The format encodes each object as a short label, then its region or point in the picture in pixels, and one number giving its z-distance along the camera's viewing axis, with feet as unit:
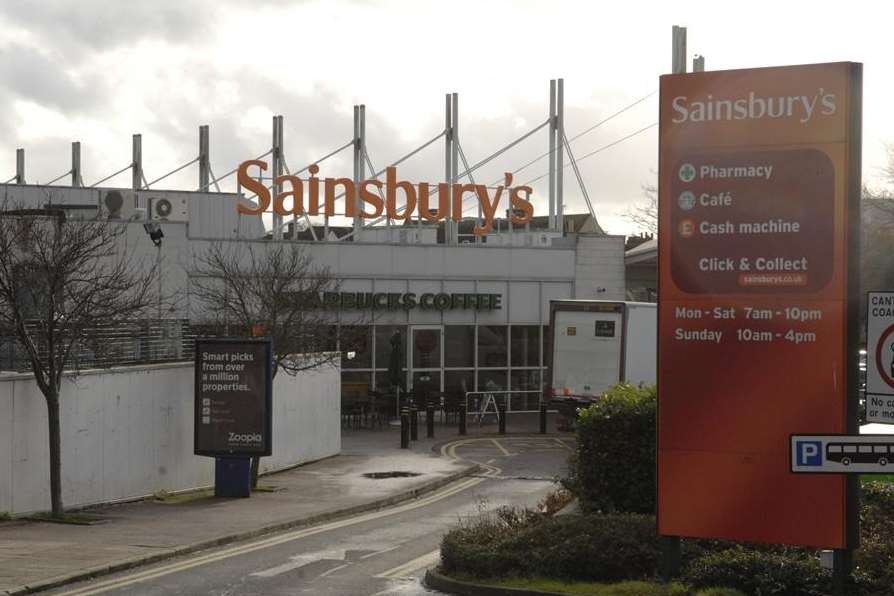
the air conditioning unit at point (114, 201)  122.72
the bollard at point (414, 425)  115.96
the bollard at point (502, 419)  123.65
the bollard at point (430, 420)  118.73
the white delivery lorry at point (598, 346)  110.93
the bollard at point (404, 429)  109.40
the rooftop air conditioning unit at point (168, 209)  126.00
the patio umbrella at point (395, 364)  127.34
